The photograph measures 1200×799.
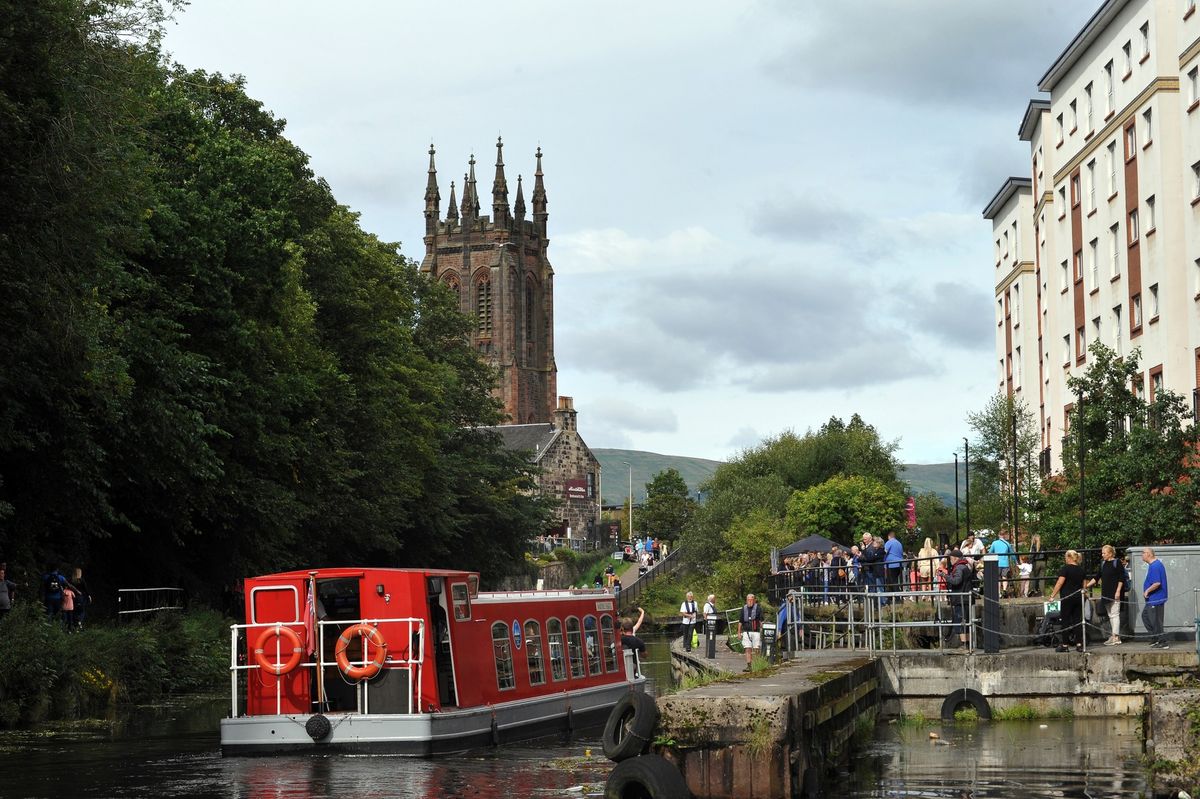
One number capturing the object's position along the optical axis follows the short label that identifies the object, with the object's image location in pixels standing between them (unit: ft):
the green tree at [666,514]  497.87
